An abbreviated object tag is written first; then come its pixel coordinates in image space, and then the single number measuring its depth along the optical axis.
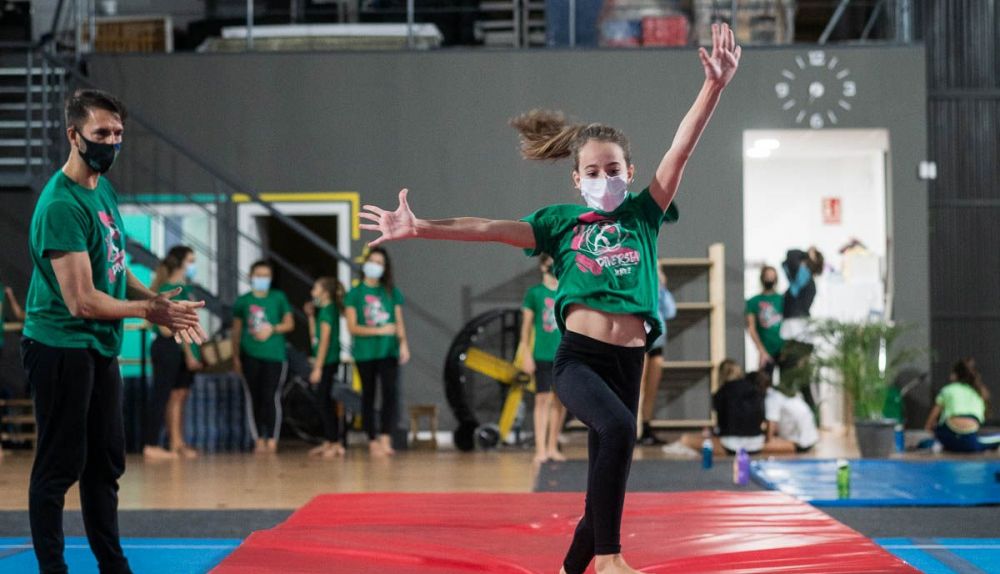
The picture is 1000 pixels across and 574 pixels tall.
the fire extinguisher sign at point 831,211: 14.57
